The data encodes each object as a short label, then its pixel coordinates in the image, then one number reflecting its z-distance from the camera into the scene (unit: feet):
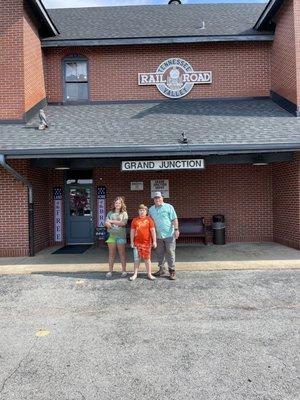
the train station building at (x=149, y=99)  37.32
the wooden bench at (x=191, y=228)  40.96
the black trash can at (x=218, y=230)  41.09
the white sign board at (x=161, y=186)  42.73
